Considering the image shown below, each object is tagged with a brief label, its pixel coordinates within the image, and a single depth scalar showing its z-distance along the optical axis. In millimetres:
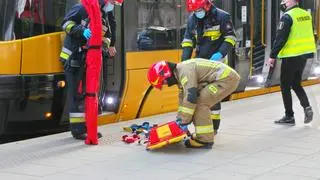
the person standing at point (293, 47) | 14011
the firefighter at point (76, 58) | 12049
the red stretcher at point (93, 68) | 11531
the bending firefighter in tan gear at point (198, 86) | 10917
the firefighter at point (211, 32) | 12314
